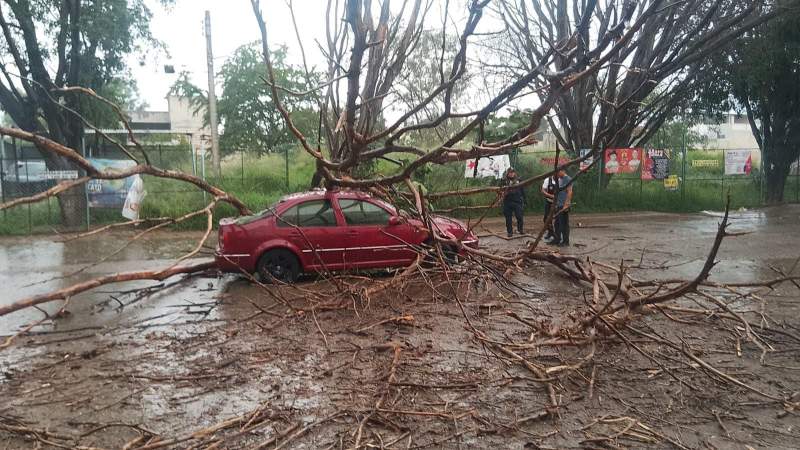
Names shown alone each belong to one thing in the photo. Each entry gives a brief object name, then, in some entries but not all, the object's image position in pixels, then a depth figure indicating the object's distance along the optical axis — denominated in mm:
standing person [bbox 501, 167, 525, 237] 12734
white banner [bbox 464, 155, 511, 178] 18812
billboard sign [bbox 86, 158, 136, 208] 15703
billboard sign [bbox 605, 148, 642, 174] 19438
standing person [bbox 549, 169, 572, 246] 11930
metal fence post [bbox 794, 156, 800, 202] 21600
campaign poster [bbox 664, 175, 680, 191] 20094
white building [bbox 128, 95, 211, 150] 54156
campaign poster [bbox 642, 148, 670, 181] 19812
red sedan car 8297
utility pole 19125
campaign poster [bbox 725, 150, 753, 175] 20734
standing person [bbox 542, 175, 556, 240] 11336
